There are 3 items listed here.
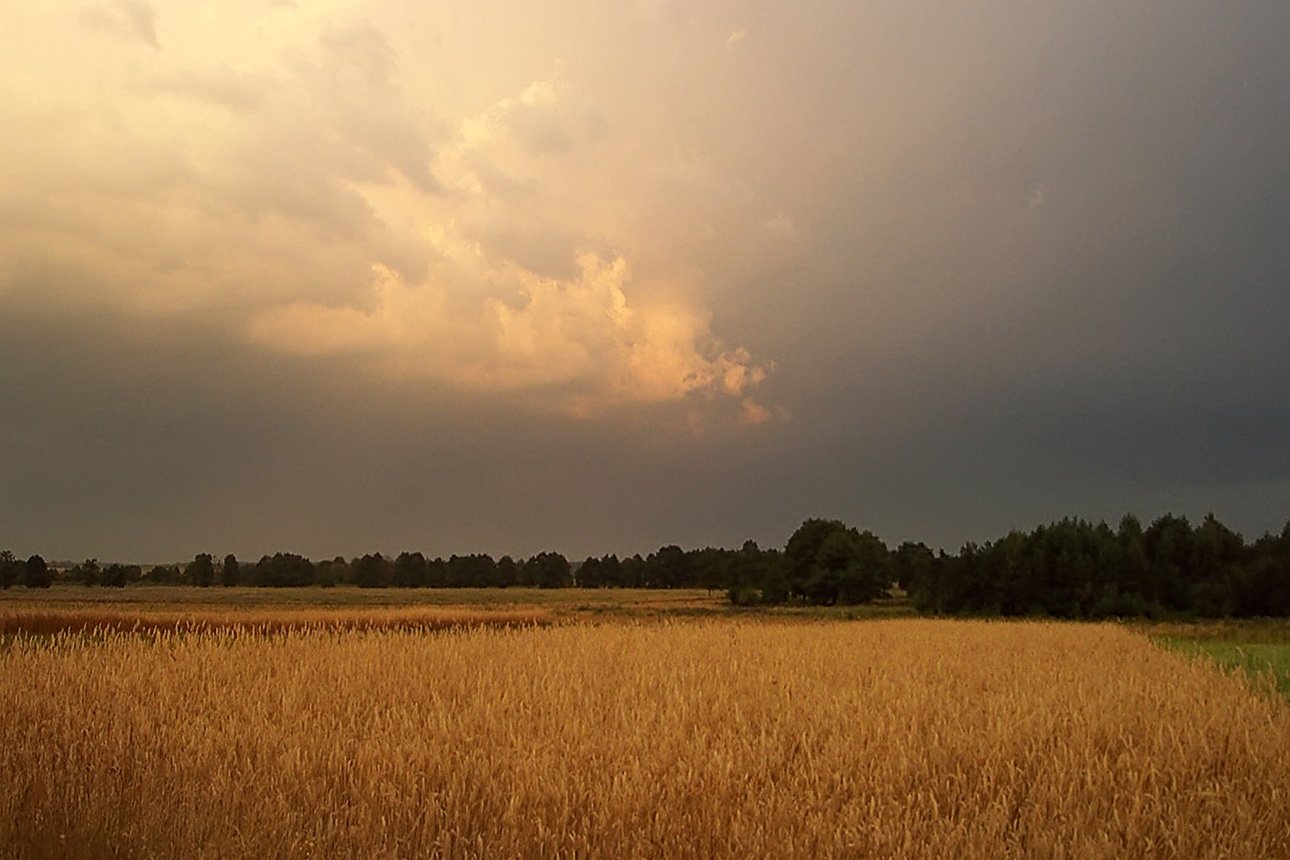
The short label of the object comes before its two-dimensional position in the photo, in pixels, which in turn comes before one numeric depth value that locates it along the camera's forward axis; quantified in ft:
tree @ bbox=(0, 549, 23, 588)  309.63
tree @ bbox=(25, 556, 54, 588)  315.99
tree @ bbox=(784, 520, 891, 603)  290.56
